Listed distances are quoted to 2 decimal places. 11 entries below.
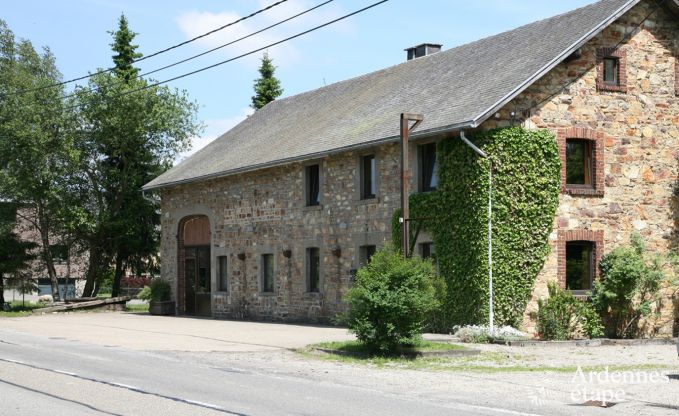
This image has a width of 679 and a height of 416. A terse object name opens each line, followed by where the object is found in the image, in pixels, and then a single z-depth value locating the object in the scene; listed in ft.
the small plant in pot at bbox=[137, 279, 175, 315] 124.36
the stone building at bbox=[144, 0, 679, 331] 79.30
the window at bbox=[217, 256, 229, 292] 114.62
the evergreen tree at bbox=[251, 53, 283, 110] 203.10
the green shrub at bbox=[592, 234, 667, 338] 78.59
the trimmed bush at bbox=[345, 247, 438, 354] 59.82
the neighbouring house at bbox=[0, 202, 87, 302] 149.18
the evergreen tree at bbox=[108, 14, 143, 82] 170.71
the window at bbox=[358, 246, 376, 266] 90.21
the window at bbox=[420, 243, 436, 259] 82.89
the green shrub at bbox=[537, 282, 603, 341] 76.48
